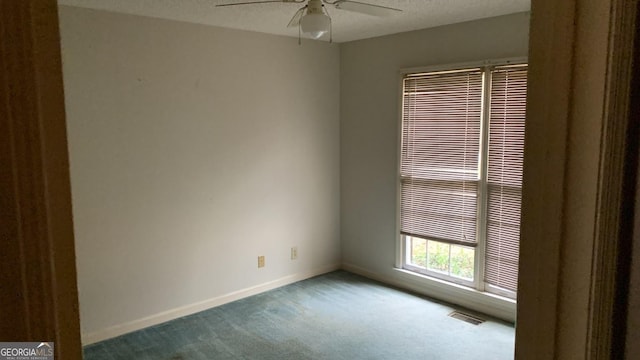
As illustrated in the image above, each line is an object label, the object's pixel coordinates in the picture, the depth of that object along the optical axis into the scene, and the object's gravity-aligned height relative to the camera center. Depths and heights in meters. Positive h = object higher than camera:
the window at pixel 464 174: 3.57 -0.31
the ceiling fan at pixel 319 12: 2.61 +0.80
